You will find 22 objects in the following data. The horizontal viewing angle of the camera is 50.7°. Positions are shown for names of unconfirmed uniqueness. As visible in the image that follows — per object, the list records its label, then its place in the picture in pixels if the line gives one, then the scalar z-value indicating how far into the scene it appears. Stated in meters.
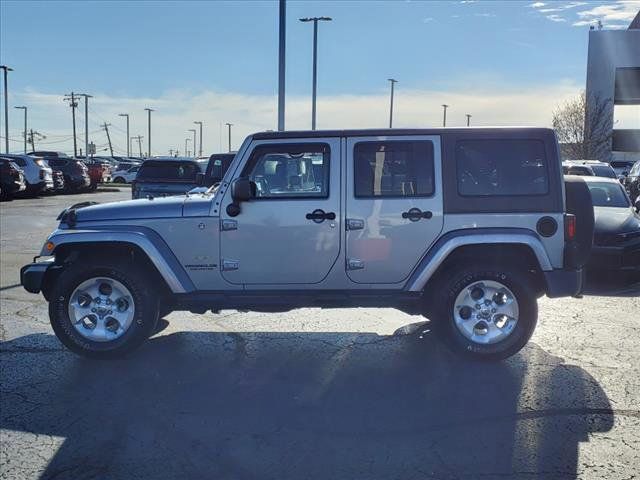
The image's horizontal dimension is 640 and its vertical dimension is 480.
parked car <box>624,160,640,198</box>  20.13
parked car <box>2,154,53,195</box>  25.91
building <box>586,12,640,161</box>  47.75
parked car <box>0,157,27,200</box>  23.64
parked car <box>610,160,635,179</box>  33.89
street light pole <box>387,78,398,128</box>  46.52
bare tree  36.03
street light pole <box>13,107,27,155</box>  79.25
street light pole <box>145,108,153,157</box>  85.29
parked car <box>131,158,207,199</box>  15.20
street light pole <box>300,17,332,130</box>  26.61
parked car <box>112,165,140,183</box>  47.06
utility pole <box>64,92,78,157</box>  77.71
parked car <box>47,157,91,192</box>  30.03
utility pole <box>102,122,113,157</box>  114.21
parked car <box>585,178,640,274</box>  9.32
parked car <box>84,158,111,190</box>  33.63
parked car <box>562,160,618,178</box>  17.39
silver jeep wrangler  5.63
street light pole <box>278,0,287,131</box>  16.27
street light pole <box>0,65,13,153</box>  50.99
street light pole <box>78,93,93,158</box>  79.75
